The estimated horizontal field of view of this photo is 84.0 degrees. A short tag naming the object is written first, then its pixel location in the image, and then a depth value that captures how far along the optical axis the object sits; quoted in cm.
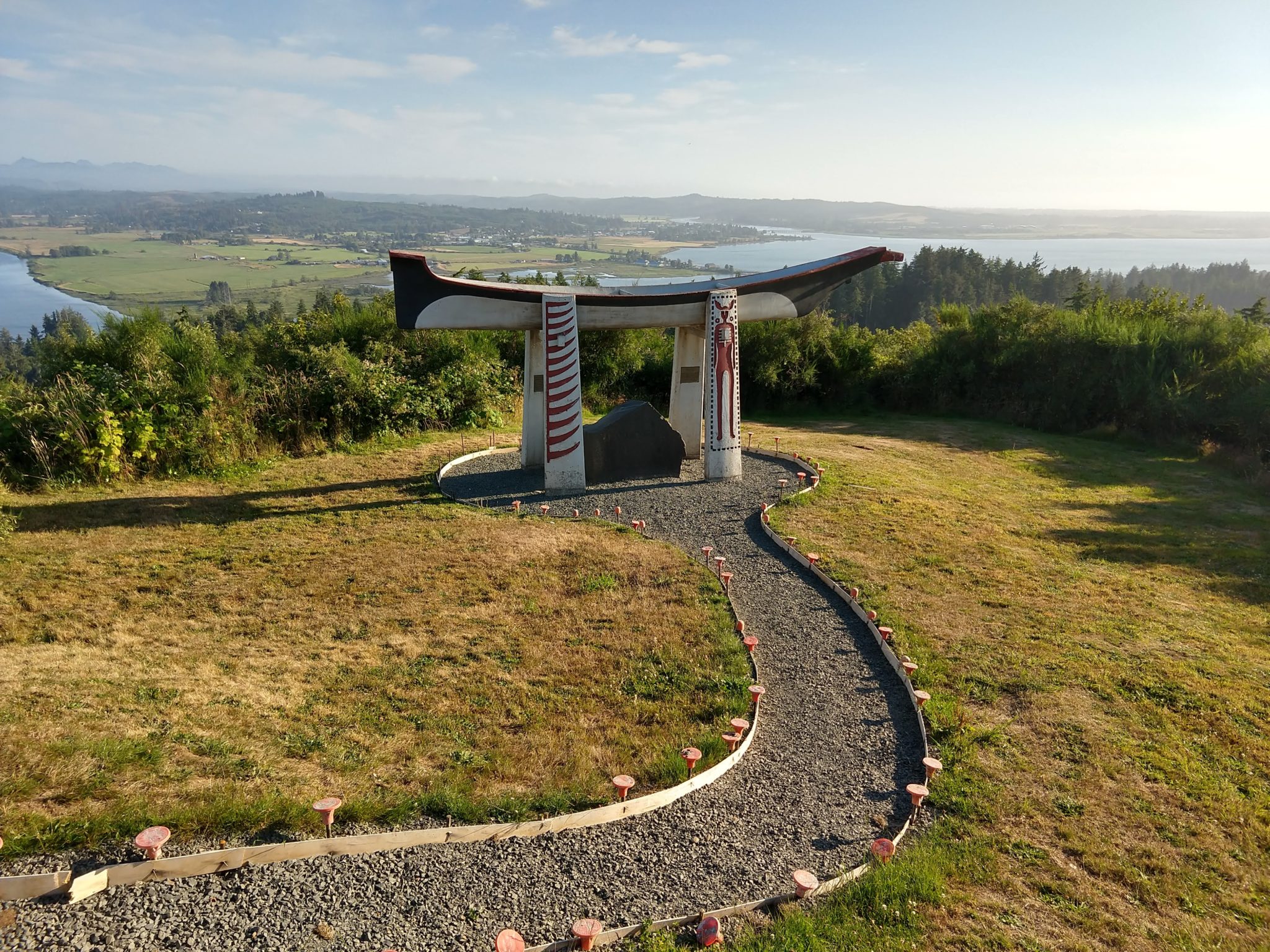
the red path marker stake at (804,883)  498
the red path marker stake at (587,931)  440
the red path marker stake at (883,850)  539
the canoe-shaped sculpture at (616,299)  1315
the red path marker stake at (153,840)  452
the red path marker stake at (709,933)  459
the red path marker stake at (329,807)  504
